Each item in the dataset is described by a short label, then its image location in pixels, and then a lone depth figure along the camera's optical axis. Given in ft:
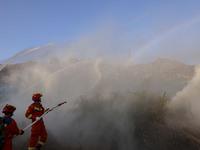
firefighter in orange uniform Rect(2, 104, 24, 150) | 14.02
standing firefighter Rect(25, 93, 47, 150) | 17.46
